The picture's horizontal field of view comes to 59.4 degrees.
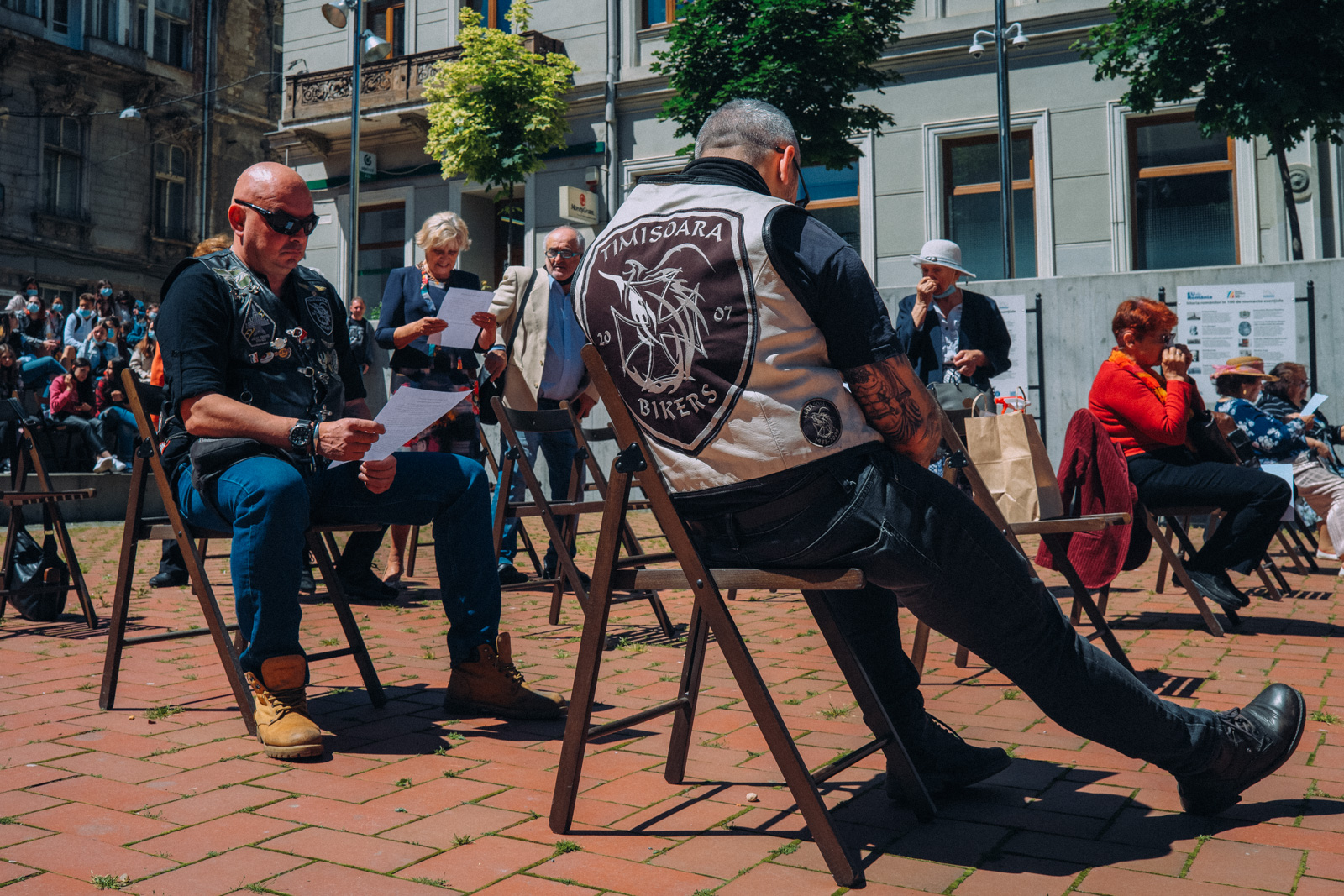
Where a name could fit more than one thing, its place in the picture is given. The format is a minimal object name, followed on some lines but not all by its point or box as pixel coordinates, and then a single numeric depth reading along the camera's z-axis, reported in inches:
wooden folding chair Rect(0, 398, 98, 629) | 212.7
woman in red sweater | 224.5
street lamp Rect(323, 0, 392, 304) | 774.5
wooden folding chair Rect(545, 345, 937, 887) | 97.7
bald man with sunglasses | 137.0
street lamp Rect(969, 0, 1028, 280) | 624.1
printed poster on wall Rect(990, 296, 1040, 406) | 461.7
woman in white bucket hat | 245.0
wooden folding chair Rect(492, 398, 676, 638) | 209.6
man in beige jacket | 261.6
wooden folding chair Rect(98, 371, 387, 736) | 146.8
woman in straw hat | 315.9
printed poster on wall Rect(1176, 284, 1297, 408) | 419.2
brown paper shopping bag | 183.3
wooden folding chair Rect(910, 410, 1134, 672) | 163.9
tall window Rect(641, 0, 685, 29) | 825.5
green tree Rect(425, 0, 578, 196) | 757.9
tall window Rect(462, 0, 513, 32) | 890.7
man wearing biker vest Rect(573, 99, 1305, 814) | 98.4
